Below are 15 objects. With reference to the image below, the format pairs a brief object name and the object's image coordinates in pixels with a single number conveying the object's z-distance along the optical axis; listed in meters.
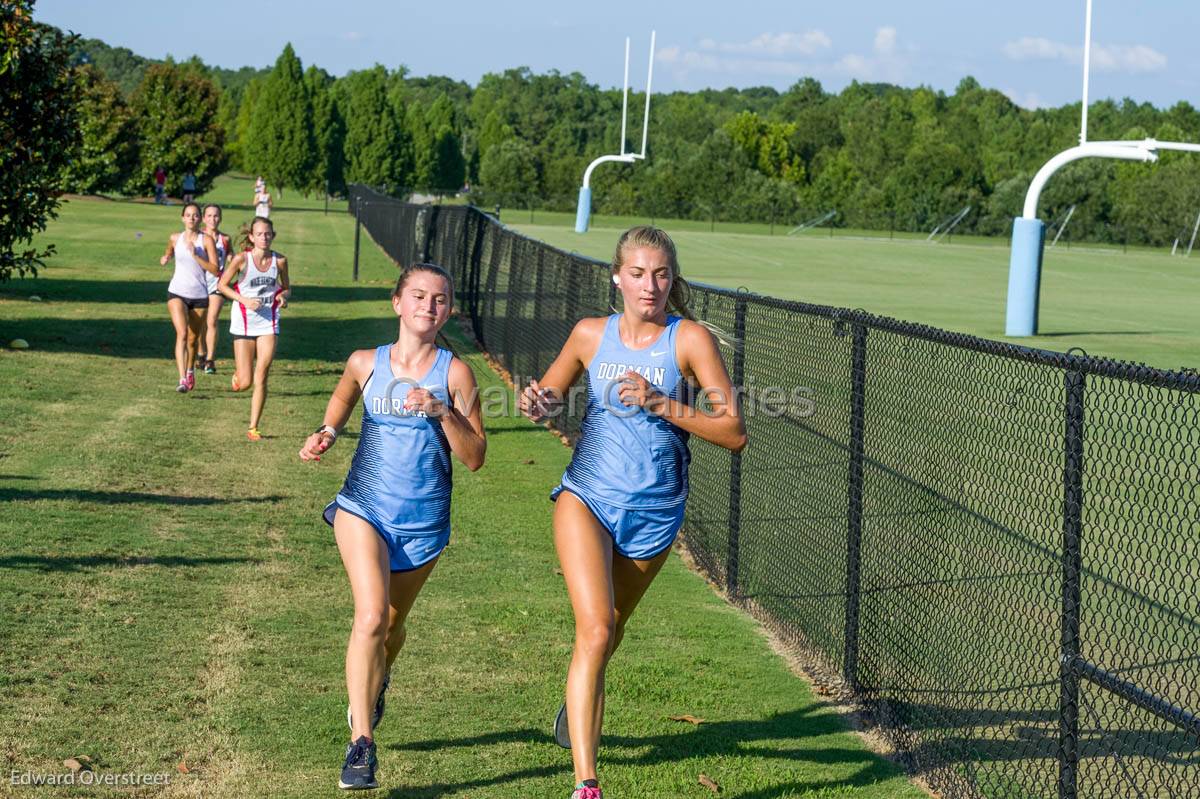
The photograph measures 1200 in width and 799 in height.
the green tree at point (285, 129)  99.38
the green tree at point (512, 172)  116.88
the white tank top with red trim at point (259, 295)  12.98
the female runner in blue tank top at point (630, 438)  5.04
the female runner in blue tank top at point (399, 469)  5.18
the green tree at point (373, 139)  110.31
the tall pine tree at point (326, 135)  101.31
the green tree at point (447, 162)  129.38
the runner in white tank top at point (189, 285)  14.98
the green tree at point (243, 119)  132.12
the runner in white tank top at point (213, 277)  14.99
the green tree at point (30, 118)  18.98
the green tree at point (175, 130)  81.56
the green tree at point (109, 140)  71.00
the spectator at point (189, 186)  79.12
